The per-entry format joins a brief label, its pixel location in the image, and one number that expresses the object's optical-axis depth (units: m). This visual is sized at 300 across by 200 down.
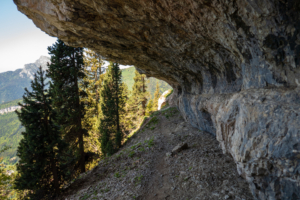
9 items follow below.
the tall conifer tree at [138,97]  30.24
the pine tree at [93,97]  18.68
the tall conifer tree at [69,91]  15.20
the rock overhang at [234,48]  3.82
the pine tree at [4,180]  10.65
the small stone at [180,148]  10.53
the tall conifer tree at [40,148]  11.09
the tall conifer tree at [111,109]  19.45
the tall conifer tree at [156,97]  41.10
